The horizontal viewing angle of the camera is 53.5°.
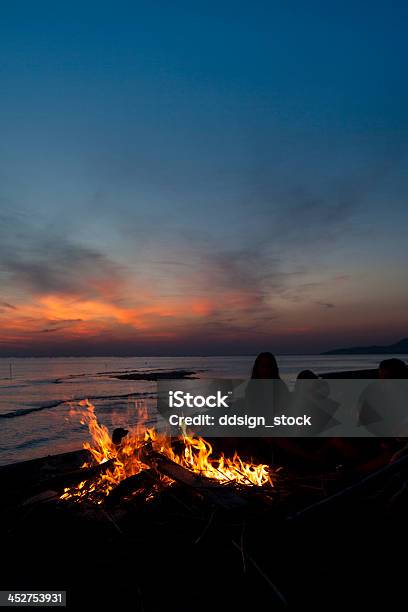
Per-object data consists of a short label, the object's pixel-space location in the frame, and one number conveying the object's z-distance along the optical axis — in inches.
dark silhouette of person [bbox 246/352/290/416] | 286.0
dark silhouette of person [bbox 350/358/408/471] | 240.4
